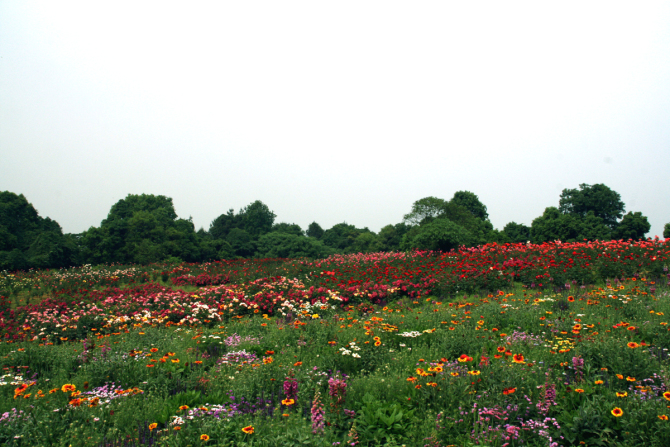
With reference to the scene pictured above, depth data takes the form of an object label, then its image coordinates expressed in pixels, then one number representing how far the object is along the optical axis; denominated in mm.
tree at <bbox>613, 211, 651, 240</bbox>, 37688
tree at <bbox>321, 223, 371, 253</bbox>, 60625
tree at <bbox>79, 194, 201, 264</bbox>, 28391
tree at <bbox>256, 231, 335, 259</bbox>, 38125
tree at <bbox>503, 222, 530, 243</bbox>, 46125
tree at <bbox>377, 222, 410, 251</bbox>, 46812
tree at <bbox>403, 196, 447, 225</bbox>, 30750
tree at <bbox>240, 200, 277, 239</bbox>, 60969
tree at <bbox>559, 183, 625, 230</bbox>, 41656
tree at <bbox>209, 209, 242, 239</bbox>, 64500
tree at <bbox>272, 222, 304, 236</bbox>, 53038
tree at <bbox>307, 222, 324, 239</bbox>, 74875
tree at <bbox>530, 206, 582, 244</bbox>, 35875
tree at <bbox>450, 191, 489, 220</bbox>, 46312
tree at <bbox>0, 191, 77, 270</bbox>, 22953
